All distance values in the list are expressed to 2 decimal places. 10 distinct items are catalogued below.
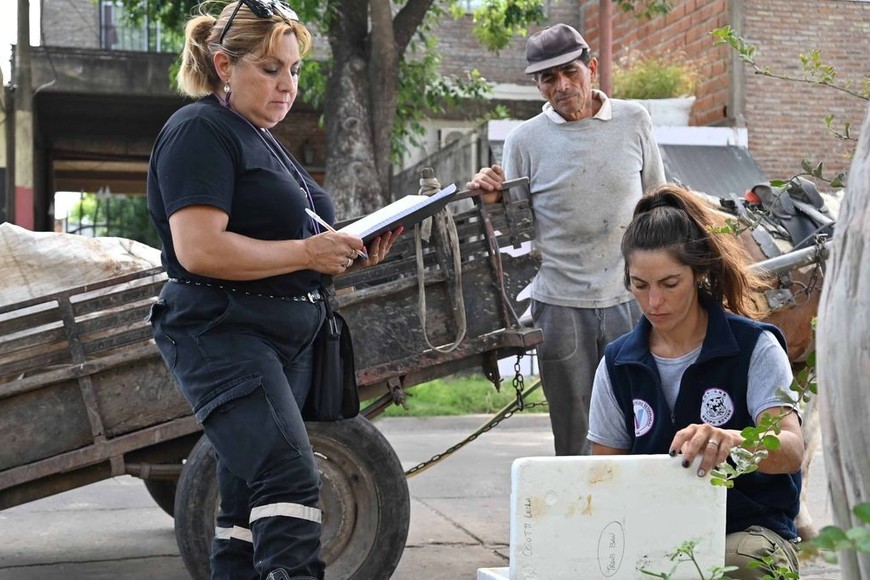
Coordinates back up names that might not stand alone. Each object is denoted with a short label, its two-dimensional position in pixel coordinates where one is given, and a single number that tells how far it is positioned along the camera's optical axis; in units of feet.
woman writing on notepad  10.27
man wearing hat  15.40
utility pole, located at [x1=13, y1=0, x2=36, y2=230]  48.90
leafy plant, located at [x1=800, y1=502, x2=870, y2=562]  3.98
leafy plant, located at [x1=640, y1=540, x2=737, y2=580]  6.65
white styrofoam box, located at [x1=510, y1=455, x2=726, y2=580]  6.59
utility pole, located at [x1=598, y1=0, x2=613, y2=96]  44.21
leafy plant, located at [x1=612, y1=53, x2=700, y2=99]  51.83
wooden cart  14.38
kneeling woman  9.09
